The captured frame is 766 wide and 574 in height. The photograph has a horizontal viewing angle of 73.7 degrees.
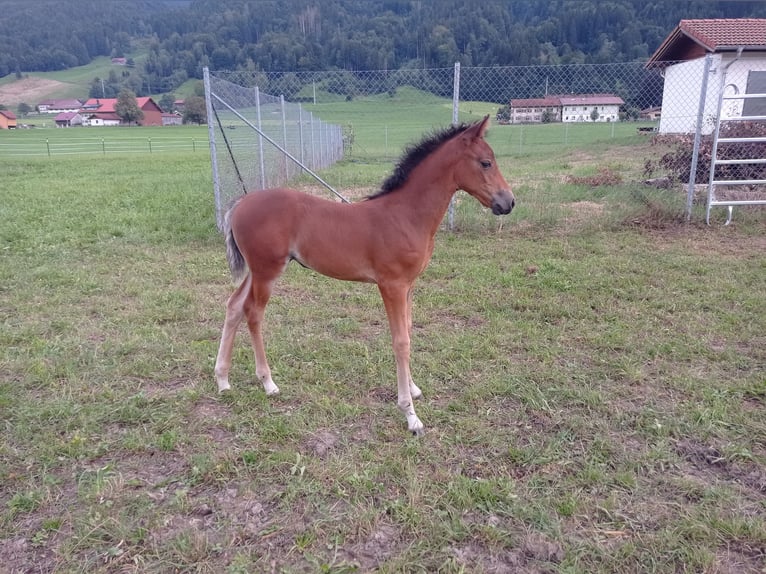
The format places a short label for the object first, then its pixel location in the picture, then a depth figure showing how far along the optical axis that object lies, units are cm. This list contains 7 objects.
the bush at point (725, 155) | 901
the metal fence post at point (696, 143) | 732
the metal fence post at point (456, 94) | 724
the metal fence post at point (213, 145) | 671
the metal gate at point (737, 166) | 759
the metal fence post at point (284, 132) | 1058
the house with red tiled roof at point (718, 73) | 1488
